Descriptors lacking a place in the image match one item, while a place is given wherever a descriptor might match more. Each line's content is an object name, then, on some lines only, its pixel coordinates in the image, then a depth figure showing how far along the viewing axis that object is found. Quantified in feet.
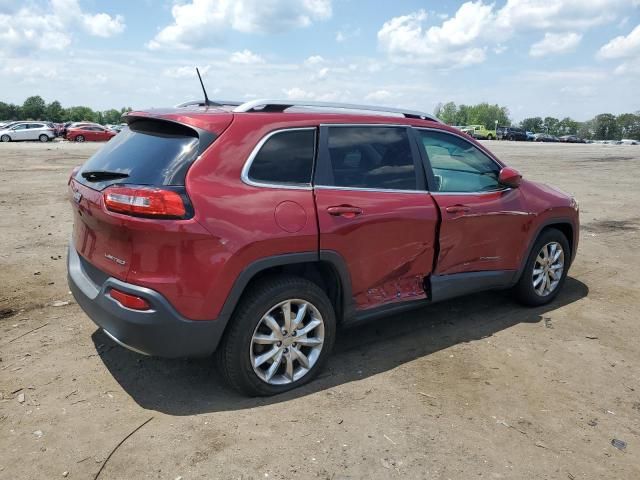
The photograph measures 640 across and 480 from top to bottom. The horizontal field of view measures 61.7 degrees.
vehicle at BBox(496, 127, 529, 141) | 218.79
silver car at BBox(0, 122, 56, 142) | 117.19
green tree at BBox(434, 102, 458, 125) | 515.09
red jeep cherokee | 9.73
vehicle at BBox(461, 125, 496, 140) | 205.93
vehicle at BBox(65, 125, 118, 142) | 120.98
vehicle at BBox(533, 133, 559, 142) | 235.36
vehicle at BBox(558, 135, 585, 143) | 260.42
